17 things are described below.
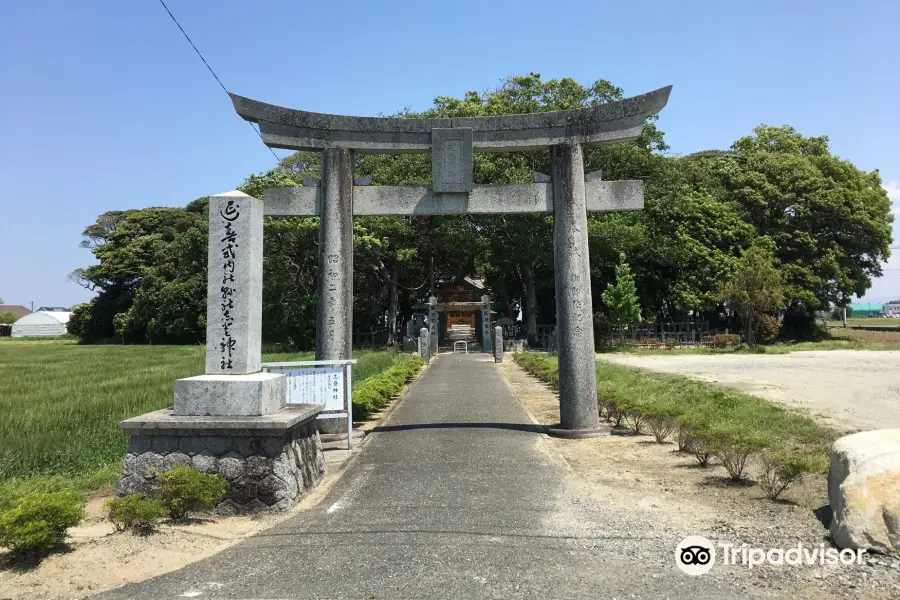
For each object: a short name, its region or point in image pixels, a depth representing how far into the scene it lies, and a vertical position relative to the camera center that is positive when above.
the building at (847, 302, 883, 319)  129.52 +2.51
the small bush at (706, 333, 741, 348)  34.75 -0.86
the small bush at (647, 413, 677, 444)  8.30 -1.42
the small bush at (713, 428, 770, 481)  6.07 -1.33
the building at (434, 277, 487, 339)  37.59 +2.38
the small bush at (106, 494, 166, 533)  4.61 -1.40
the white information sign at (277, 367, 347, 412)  7.88 -0.72
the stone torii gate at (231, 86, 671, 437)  8.81 +2.17
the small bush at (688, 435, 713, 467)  6.79 -1.46
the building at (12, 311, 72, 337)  69.94 +1.74
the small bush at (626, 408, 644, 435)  8.98 -1.43
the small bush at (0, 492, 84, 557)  3.99 -1.28
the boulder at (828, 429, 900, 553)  4.01 -1.24
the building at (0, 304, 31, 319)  101.88 +5.44
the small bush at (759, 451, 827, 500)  5.26 -1.40
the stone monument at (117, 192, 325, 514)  5.47 -0.79
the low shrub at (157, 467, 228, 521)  5.00 -1.34
